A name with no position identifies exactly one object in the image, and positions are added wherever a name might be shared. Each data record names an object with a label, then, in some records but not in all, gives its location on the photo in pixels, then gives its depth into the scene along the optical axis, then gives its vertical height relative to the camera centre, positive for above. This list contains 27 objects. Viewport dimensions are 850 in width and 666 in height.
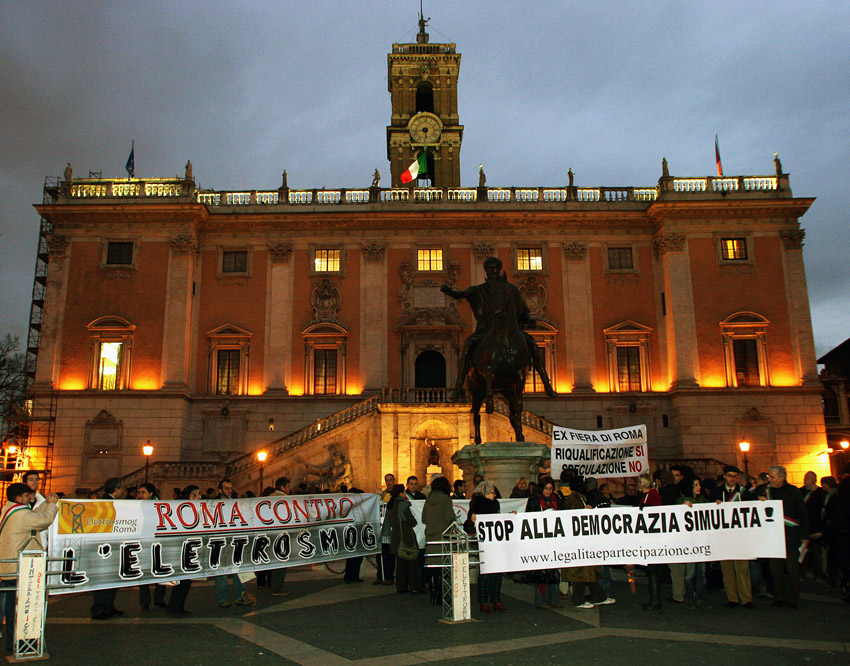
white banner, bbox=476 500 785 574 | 9.45 -0.65
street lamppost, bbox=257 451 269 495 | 29.45 +1.25
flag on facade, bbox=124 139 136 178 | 38.55 +16.32
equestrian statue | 14.17 +2.64
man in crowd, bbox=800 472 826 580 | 11.98 -0.61
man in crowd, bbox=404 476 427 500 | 13.15 -0.04
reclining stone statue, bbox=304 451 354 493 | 29.50 +0.56
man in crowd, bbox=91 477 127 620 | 10.16 -1.52
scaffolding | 32.97 +2.36
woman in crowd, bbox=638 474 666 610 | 10.02 -1.09
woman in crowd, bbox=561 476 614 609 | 9.98 -1.23
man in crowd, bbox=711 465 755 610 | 10.34 -1.33
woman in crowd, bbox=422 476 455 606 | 10.44 -0.40
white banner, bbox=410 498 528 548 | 12.09 -0.36
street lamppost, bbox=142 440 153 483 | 29.73 +1.51
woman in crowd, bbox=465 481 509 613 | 9.95 -1.26
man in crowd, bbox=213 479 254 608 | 11.07 -1.51
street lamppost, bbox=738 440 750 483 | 30.51 +1.45
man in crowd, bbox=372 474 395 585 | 13.50 -1.26
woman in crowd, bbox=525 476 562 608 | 10.17 -1.22
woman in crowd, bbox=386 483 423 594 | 11.92 -0.89
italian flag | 39.06 +16.32
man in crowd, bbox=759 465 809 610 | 10.29 -0.77
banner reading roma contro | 9.36 -0.67
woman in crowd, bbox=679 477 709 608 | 10.61 -1.31
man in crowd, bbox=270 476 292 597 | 12.21 -1.49
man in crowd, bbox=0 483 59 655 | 8.45 -0.40
